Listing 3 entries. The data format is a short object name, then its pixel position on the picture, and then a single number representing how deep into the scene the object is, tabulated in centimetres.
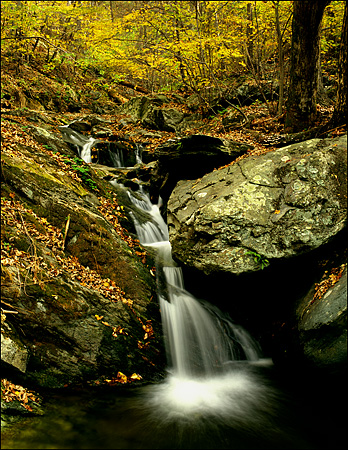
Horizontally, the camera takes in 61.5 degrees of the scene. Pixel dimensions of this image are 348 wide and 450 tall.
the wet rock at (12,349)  372
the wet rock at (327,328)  440
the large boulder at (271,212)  534
